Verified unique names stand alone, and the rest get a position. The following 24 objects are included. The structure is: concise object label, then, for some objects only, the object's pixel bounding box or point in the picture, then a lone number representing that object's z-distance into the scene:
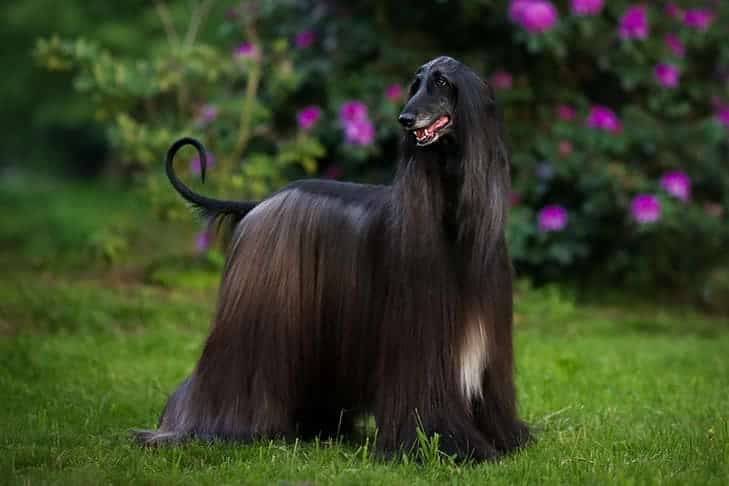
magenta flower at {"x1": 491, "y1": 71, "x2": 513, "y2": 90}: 16.64
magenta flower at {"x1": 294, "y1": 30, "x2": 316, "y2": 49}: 17.55
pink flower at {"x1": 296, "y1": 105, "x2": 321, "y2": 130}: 16.62
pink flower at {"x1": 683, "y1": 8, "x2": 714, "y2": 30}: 16.84
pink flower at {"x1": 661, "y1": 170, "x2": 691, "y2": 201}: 16.11
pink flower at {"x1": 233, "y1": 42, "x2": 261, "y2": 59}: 16.81
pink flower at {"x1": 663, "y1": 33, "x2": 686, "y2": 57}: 16.80
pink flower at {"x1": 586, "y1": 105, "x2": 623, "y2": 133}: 16.45
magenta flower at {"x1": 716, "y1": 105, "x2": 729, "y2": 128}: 16.78
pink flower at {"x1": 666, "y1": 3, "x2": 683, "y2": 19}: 17.05
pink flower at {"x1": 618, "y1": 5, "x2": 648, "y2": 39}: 16.17
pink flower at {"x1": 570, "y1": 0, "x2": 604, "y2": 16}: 15.86
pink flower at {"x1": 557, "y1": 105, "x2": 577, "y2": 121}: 16.80
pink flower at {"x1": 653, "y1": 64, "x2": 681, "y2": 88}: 16.58
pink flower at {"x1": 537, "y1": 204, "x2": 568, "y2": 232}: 16.20
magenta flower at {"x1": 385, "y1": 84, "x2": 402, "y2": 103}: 16.30
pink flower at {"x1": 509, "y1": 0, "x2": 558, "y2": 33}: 15.48
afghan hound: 7.89
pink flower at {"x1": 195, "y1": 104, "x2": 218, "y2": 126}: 16.86
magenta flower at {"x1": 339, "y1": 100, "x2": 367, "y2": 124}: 16.17
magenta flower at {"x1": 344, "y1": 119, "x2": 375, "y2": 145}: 16.12
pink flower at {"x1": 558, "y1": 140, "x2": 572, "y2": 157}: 16.47
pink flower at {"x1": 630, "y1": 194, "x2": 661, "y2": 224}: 15.72
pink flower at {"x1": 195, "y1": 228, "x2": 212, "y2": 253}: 16.66
